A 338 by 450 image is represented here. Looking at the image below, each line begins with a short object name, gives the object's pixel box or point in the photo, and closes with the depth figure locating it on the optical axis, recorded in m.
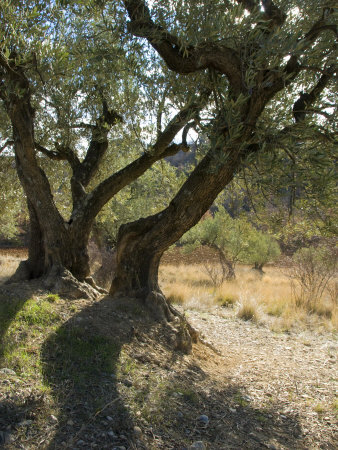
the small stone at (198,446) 3.07
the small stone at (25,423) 2.85
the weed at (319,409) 4.55
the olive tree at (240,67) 4.57
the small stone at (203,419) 3.62
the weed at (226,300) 12.23
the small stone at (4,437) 2.64
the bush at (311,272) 11.45
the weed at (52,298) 5.42
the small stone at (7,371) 3.49
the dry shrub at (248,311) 10.47
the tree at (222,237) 20.58
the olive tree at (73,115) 5.18
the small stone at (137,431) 3.10
